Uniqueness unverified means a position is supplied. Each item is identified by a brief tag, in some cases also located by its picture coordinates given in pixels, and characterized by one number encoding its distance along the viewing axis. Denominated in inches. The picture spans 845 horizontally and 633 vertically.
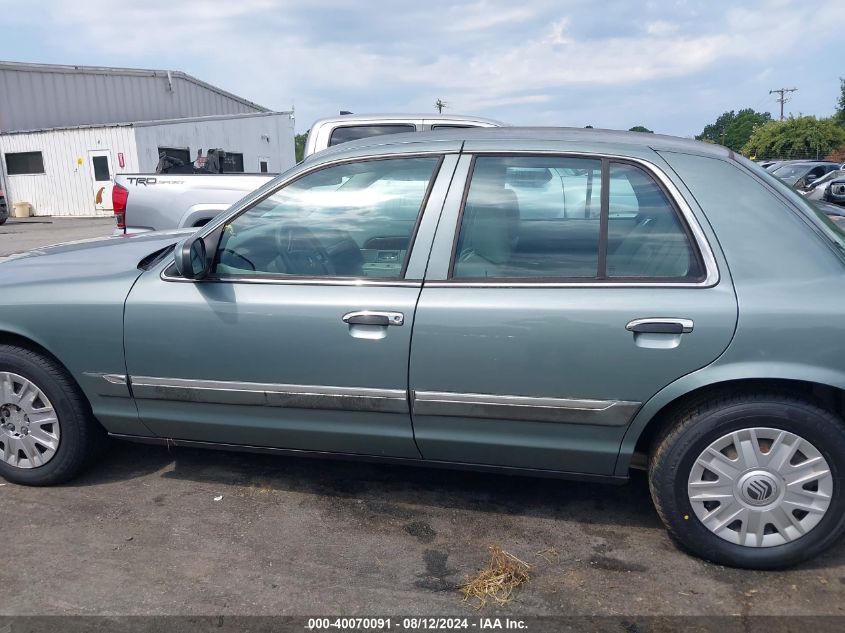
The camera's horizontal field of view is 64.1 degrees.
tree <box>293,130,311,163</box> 3213.6
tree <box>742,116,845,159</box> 1547.7
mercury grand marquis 102.7
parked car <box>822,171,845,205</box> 508.4
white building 910.4
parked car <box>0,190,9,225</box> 788.0
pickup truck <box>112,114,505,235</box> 264.4
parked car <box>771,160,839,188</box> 754.9
